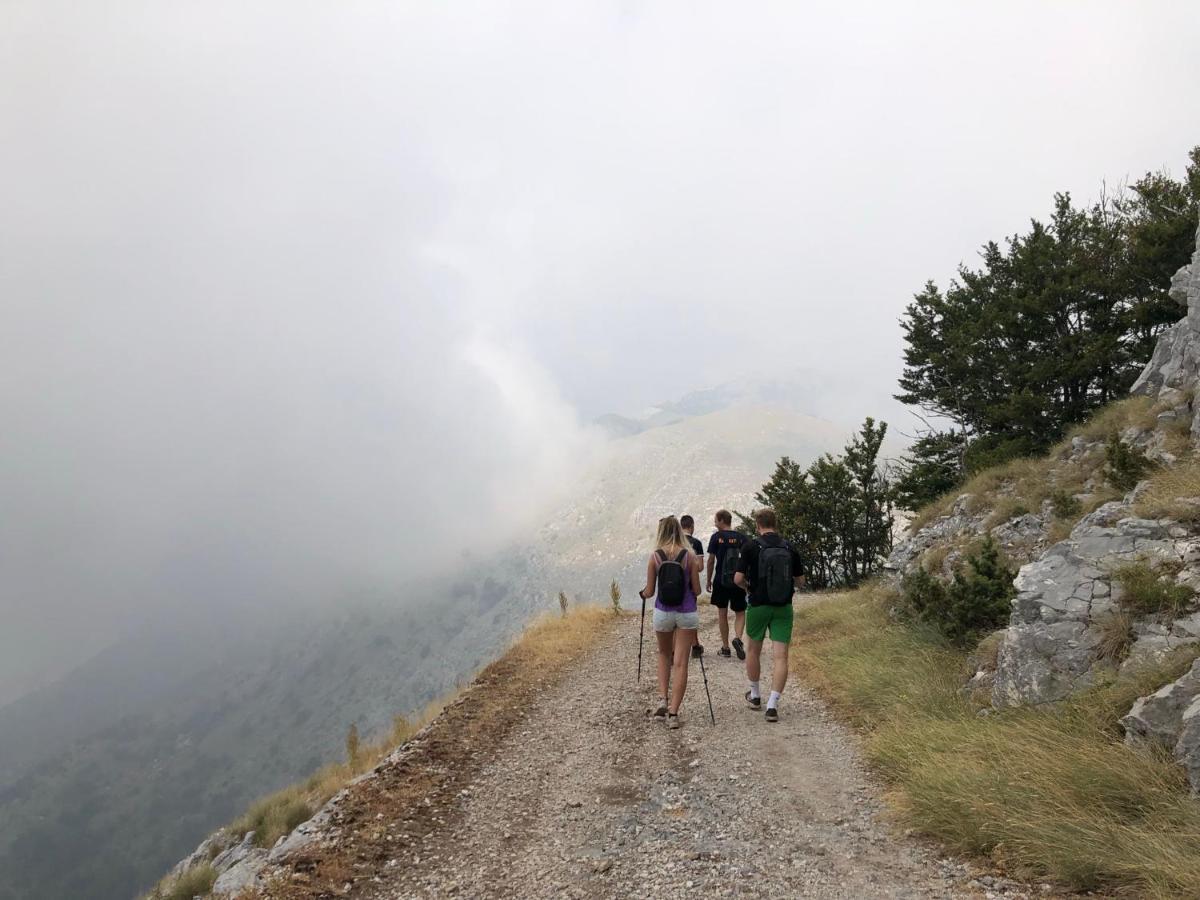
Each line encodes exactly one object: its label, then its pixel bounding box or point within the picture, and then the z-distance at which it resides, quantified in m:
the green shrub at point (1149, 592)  5.84
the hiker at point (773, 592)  8.35
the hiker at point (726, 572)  11.36
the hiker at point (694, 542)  9.29
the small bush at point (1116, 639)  5.95
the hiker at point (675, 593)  8.38
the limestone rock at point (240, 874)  6.23
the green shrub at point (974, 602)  9.02
